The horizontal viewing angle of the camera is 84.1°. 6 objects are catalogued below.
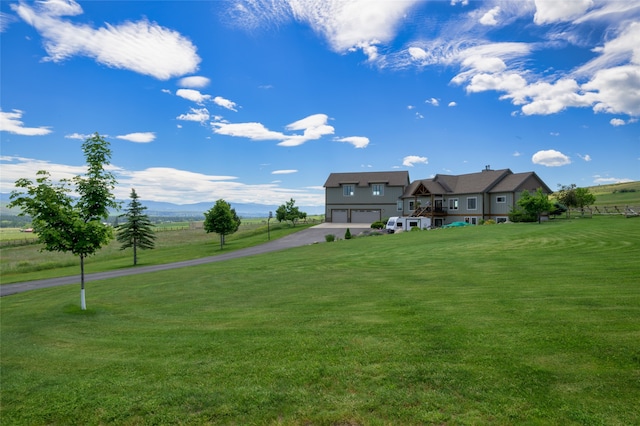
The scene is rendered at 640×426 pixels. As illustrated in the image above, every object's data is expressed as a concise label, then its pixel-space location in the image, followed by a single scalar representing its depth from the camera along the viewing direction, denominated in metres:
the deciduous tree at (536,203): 36.62
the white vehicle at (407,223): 44.91
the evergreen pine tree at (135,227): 41.56
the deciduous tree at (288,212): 68.61
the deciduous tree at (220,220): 44.38
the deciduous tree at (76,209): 12.66
